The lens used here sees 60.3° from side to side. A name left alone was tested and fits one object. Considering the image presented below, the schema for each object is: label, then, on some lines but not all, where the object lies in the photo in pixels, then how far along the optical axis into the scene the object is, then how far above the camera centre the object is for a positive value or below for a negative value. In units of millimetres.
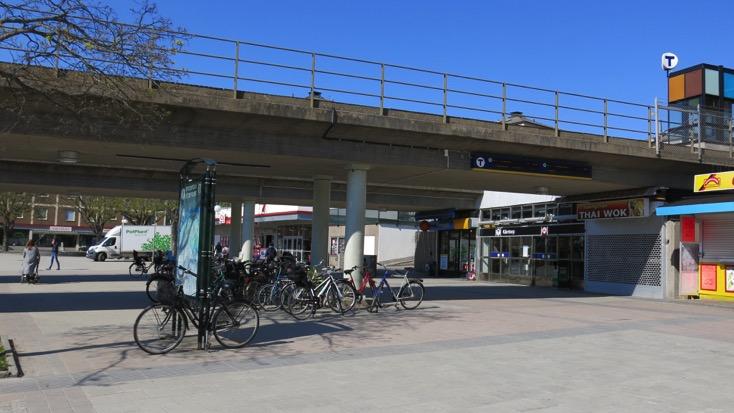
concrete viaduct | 13570 +2539
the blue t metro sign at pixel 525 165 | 17000 +2435
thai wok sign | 20919 +1608
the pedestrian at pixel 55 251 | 31233 -407
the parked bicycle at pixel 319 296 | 13398 -1038
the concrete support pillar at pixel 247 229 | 31938 +922
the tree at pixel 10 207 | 59969 +3341
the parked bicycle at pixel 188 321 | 8904 -1099
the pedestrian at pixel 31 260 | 20984 -610
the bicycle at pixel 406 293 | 15336 -1031
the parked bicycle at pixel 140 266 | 26078 -882
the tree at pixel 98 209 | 59100 +3307
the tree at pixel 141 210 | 56406 +3174
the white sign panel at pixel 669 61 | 28203 +8761
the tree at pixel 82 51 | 8055 +2597
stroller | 21188 -1162
